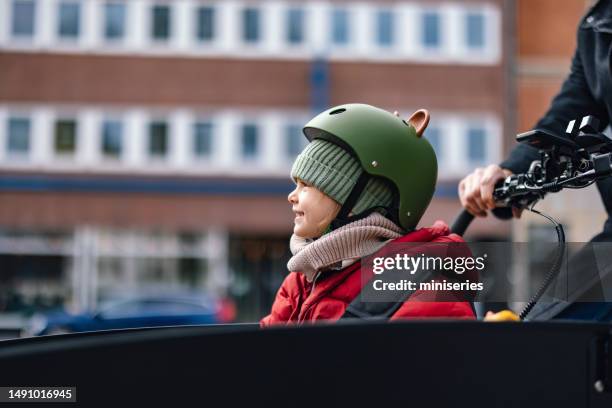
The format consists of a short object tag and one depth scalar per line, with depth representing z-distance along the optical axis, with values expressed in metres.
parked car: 18.00
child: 2.24
